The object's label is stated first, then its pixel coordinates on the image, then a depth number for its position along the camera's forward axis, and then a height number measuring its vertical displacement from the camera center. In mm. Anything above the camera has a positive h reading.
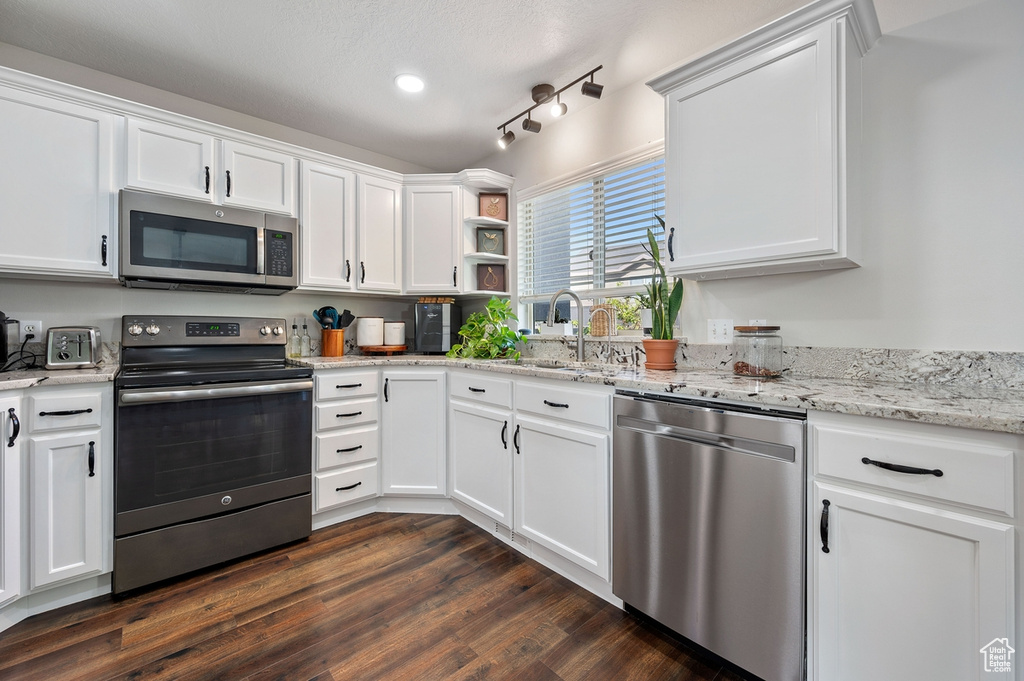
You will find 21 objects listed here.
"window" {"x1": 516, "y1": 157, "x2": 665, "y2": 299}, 2467 +739
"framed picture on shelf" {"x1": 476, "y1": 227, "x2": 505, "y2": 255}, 3277 +791
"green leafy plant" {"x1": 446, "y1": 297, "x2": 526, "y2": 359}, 2725 +24
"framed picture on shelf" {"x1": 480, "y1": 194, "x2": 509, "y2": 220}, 3279 +1066
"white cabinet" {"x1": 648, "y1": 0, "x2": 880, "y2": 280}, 1470 +768
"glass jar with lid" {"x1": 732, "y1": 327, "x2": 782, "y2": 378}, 1774 -44
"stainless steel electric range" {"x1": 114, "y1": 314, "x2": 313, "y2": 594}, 1865 -540
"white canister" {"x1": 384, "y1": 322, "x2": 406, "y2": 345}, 3162 +50
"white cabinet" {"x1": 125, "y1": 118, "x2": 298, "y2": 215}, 2145 +974
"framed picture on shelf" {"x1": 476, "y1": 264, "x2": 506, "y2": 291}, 3291 +498
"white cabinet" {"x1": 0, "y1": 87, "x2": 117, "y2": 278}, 1858 +720
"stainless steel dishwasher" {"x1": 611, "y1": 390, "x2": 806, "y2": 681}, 1268 -633
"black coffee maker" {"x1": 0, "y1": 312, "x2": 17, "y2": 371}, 1925 +15
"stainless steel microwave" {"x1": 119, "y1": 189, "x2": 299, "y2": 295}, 2104 +522
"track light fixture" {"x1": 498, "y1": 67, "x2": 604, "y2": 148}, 2223 +1422
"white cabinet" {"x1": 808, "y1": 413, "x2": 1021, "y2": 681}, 972 -539
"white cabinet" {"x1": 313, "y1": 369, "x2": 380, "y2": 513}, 2443 -596
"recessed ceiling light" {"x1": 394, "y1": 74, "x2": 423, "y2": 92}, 2397 +1523
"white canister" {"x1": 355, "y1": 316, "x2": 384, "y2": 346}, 3057 +63
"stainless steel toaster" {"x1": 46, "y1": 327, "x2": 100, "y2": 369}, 1977 -37
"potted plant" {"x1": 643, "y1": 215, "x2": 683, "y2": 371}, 2035 +83
